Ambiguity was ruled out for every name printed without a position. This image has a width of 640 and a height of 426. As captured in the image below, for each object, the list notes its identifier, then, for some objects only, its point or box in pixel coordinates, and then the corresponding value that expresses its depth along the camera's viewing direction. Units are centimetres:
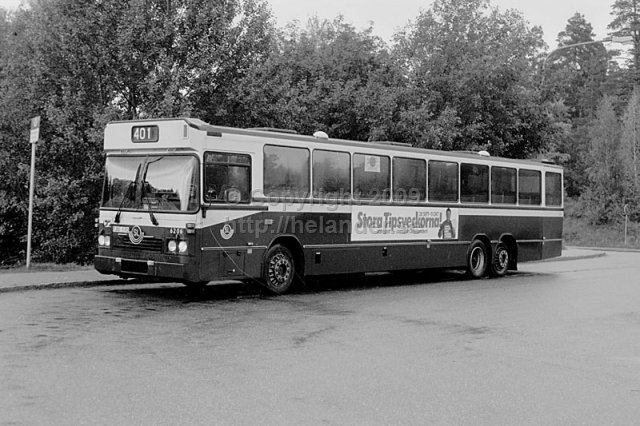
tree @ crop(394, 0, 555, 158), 2914
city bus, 1336
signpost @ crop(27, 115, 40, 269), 1686
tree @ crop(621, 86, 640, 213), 5234
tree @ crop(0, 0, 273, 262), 2097
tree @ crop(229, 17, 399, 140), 2236
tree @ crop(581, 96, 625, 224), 5259
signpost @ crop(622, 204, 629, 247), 4284
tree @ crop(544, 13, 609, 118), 8206
